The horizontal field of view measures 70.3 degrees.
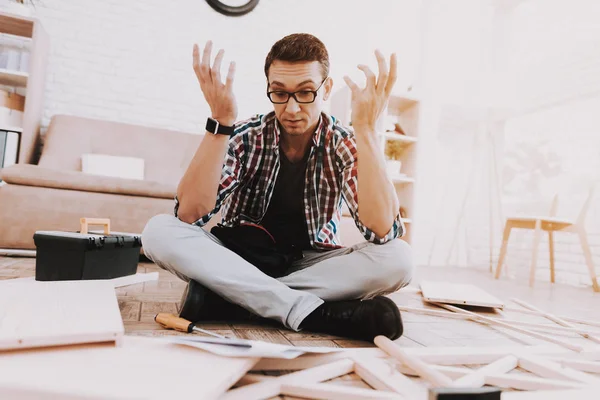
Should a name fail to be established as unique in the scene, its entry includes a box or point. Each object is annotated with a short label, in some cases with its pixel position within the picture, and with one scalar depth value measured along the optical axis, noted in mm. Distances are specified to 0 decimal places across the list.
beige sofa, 2125
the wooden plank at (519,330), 1040
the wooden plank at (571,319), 1445
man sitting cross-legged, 1072
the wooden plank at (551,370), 786
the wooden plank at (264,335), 997
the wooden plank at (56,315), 682
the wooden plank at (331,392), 641
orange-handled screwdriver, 994
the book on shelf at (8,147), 2672
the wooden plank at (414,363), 673
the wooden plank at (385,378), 682
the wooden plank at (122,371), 535
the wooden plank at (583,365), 898
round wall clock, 3422
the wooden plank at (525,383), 746
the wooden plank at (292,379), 635
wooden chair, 2730
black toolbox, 1375
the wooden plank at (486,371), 723
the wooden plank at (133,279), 1571
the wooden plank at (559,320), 1213
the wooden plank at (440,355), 770
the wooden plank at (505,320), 1279
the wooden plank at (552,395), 642
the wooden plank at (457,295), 1572
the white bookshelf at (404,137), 3279
